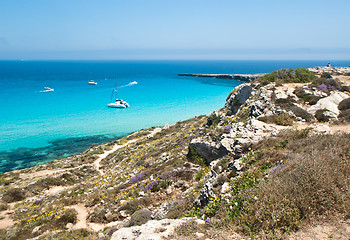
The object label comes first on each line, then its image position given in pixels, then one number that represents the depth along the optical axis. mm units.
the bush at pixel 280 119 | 14164
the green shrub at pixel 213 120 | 21806
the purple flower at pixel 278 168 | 7228
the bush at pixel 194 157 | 14933
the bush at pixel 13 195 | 19409
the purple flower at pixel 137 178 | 16361
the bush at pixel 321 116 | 14630
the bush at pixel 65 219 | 12679
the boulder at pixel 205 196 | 7954
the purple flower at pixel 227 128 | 15599
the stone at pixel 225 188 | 7506
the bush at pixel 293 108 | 15055
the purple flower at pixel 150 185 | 13287
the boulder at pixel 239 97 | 22888
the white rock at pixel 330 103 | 15758
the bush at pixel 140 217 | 9566
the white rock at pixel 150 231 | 5836
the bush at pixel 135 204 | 11750
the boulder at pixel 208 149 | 13549
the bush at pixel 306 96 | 17198
